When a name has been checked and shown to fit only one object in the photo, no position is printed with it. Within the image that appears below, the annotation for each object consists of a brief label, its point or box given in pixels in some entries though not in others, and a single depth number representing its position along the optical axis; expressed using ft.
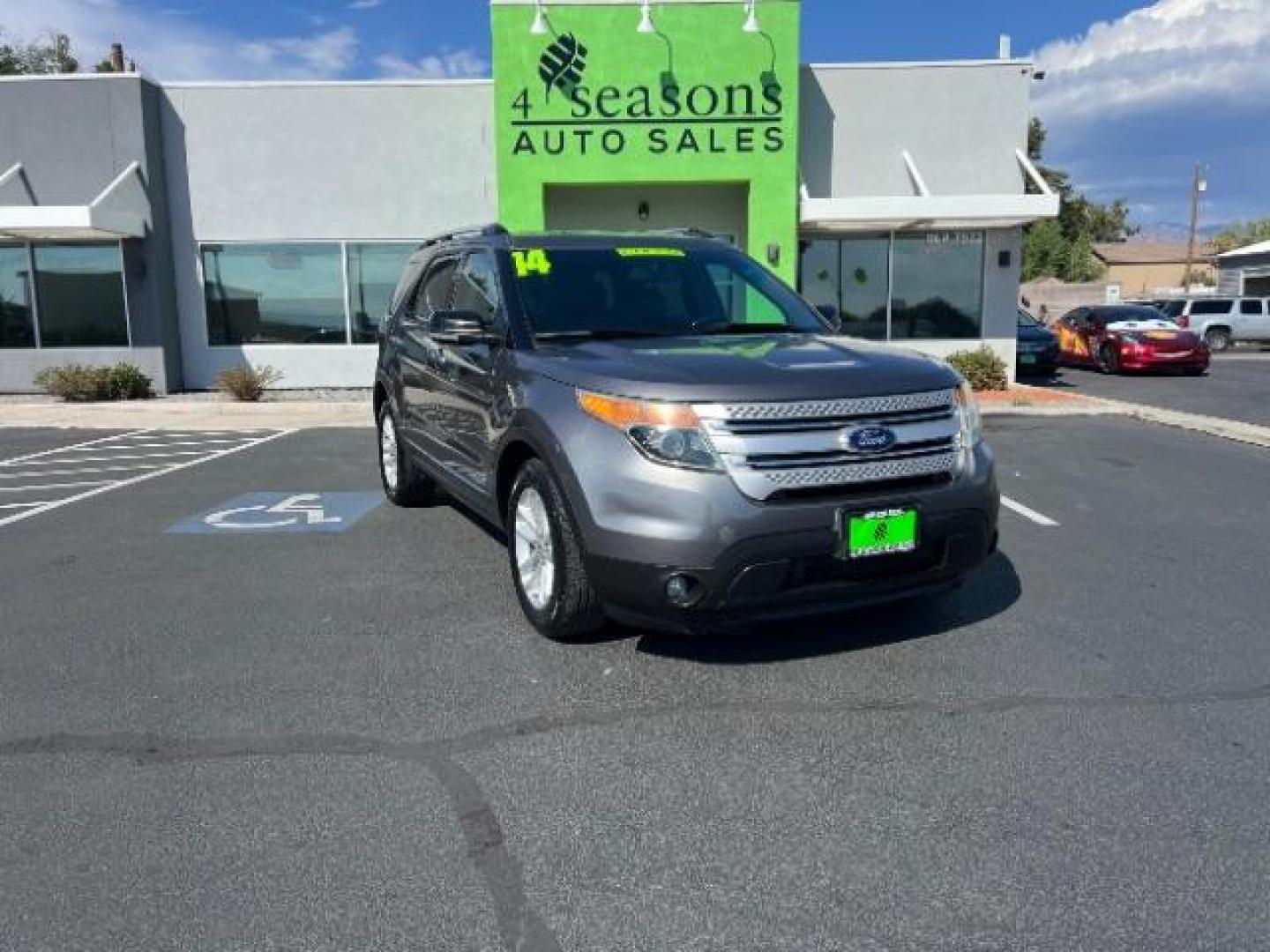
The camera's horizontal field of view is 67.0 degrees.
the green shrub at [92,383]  49.78
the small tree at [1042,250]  173.58
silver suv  97.60
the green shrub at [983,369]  50.37
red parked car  63.87
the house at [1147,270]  246.47
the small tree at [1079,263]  177.37
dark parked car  61.57
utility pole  180.73
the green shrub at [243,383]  49.42
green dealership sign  48.78
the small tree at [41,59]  125.70
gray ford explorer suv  11.89
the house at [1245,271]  138.21
